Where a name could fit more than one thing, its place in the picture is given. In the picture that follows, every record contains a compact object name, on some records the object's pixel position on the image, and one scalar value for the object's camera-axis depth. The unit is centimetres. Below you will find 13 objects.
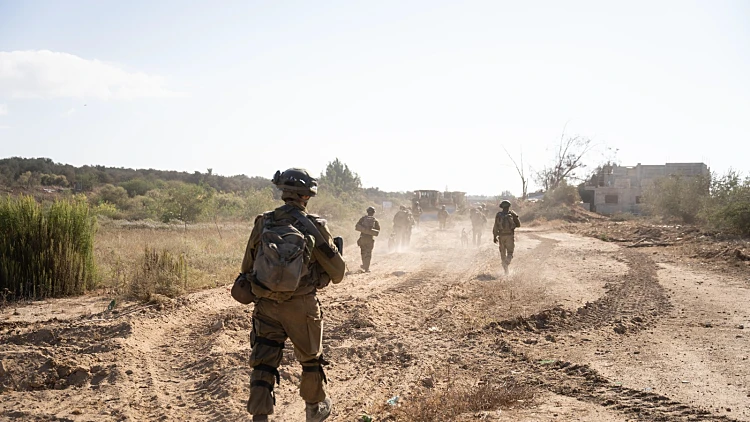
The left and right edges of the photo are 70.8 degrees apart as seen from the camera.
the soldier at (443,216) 3068
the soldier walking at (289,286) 372
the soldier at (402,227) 2039
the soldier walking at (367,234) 1321
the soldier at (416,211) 3466
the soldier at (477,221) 2188
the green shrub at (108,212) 2792
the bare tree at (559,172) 6003
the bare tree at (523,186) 6008
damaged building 4784
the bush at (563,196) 4562
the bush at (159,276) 875
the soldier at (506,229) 1309
